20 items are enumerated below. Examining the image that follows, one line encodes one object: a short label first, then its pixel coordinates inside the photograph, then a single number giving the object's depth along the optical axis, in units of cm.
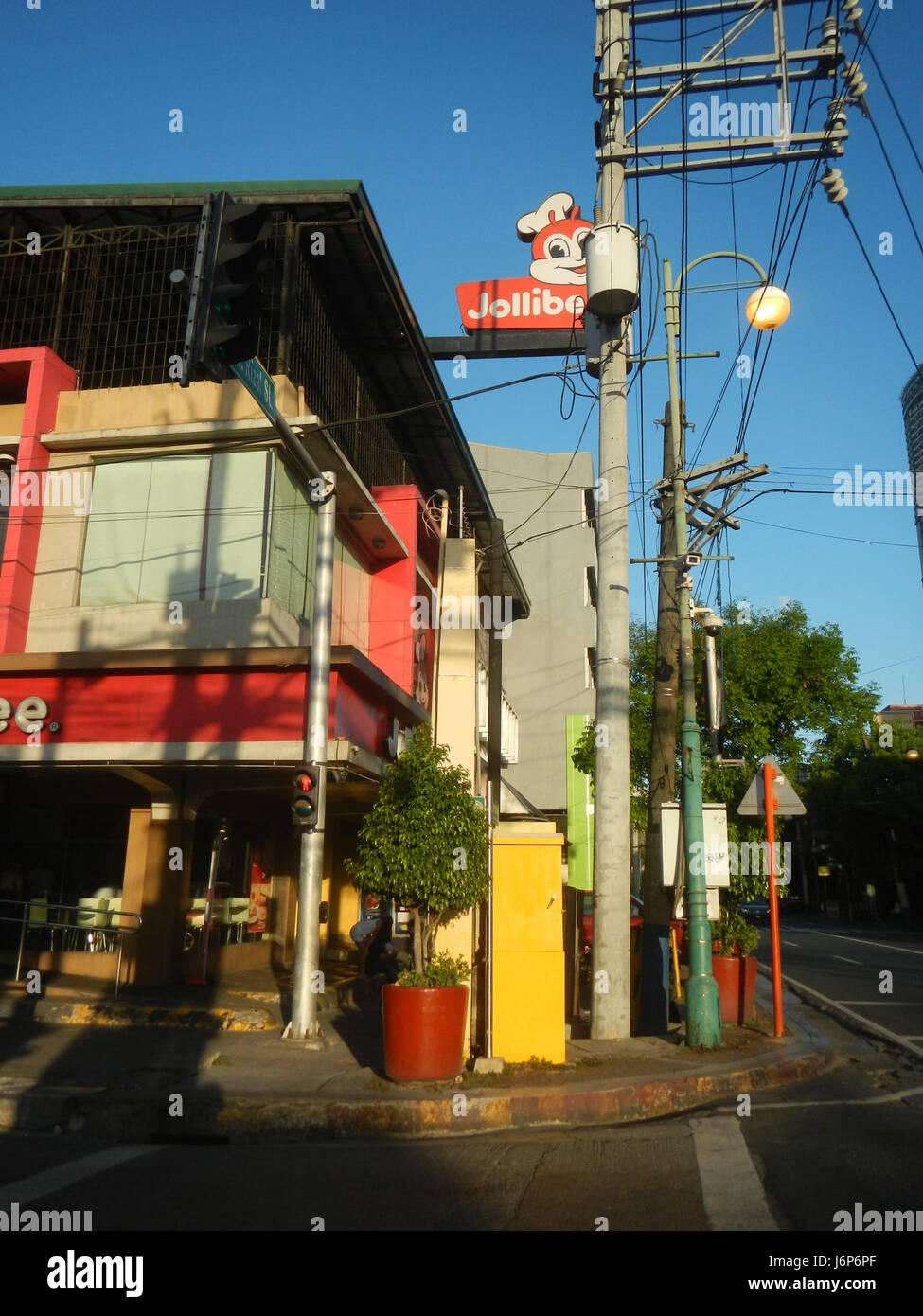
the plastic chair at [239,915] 1714
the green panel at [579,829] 1705
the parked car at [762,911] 6456
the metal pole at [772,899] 1155
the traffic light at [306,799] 1093
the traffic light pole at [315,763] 1101
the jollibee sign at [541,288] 2230
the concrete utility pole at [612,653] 1078
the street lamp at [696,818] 1074
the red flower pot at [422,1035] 876
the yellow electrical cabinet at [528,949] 948
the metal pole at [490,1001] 949
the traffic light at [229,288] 644
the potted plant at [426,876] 879
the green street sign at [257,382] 763
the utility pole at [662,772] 1215
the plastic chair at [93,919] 1471
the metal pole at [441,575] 1521
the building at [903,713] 9206
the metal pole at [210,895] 1471
